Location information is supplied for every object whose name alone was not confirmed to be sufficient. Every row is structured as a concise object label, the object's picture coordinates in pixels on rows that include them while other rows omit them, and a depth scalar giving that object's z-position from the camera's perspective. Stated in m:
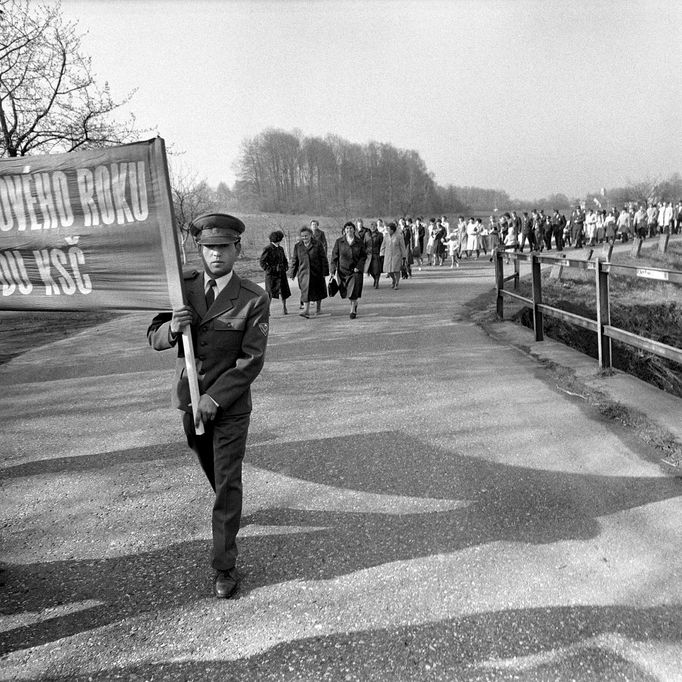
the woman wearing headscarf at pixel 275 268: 12.27
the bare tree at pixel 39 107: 15.26
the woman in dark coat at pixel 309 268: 11.88
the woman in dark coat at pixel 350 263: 11.82
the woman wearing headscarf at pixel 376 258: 16.38
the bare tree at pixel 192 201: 33.38
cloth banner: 3.27
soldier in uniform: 3.04
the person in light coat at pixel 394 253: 16.14
